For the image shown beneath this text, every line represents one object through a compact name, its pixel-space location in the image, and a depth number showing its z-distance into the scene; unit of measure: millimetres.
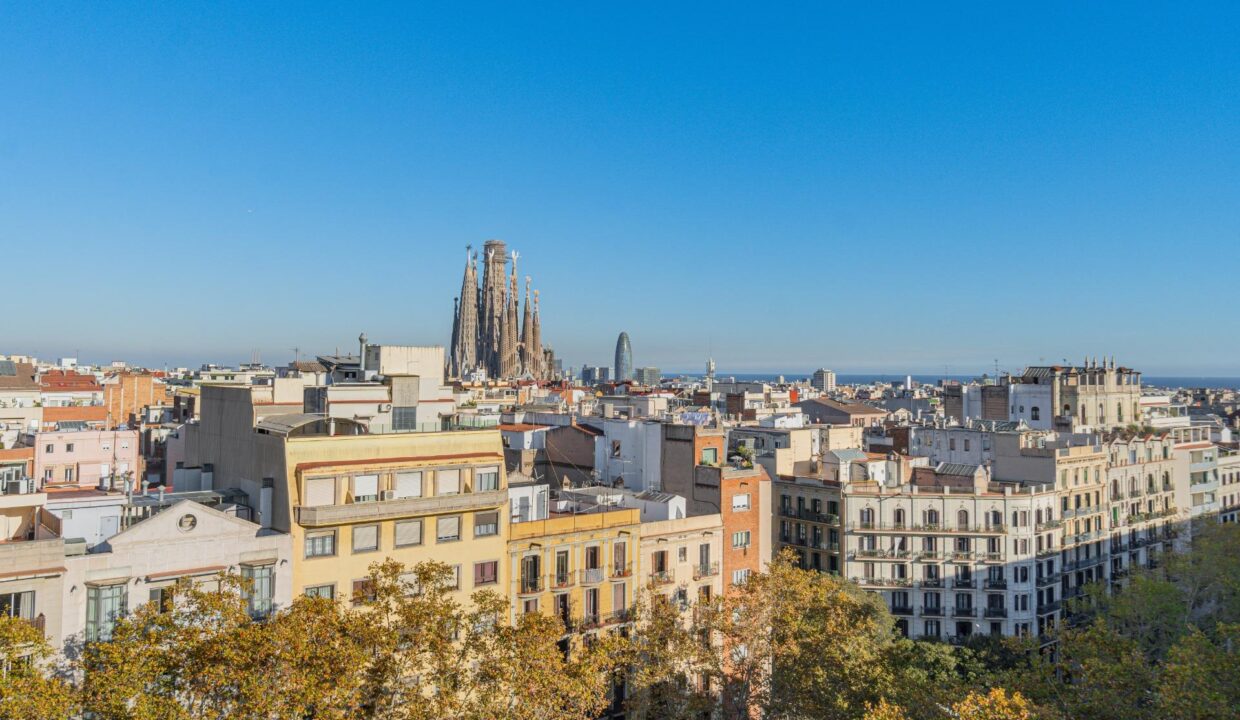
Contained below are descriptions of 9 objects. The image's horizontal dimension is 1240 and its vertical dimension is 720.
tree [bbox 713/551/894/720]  32938
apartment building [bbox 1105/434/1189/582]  71375
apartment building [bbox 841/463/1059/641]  61094
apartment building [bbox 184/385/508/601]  32344
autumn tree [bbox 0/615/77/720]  20281
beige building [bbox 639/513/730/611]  41250
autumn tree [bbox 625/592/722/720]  33844
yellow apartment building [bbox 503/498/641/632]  37250
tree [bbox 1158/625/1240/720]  23844
